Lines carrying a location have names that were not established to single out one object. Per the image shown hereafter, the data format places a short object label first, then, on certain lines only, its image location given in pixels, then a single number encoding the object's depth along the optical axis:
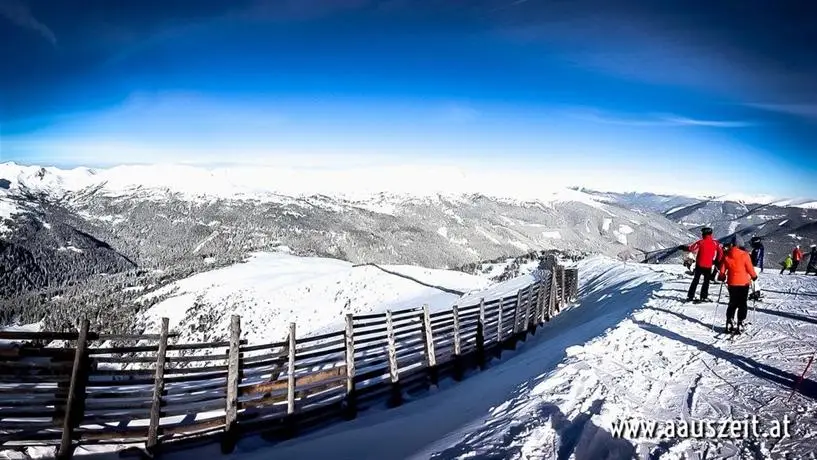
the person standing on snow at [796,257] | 26.00
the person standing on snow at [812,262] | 24.91
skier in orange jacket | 10.96
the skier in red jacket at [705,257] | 15.22
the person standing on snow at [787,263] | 26.35
